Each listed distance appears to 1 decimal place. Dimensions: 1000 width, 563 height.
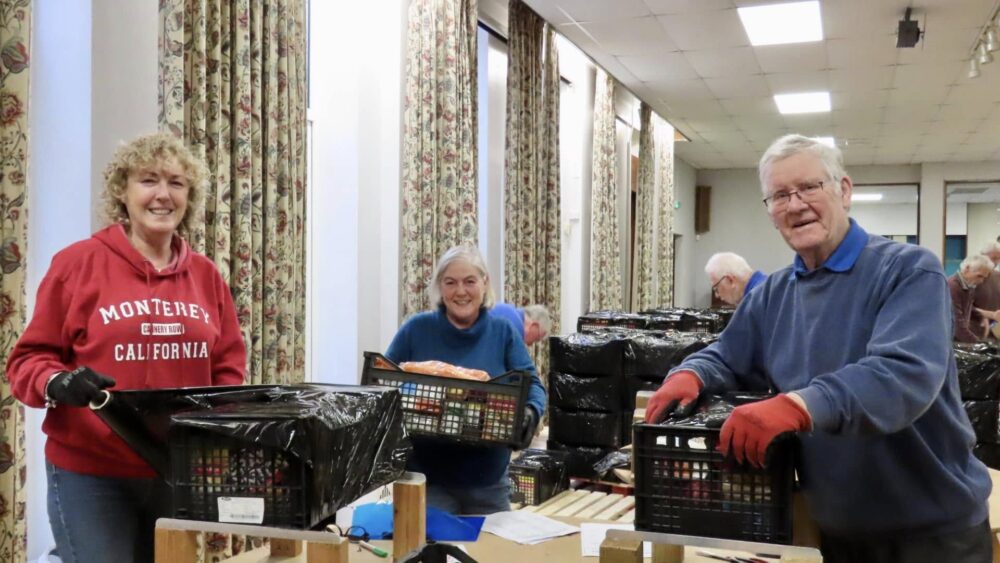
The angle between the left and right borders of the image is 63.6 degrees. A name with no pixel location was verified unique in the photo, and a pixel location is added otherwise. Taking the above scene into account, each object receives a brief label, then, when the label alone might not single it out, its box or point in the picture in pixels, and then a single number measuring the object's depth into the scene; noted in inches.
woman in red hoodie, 69.2
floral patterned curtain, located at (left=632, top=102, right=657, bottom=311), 383.9
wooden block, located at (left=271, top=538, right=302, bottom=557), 64.4
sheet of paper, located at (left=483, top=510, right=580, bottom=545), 75.5
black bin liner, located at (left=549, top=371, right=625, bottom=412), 162.7
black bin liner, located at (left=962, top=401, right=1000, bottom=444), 131.9
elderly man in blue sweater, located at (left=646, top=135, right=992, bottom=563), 51.2
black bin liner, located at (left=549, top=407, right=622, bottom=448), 162.2
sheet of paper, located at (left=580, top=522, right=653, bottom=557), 71.9
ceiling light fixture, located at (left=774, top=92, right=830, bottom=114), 339.0
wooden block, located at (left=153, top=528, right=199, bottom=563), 53.7
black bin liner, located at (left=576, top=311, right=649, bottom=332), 212.2
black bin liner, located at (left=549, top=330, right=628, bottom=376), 162.6
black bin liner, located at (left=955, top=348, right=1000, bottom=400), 130.9
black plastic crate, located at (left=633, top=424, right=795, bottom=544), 53.2
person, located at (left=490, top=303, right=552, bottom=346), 148.5
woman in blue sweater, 95.7
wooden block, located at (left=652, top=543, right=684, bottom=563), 64.8
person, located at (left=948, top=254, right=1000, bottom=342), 265.3
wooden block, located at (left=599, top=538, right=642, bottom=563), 52.4
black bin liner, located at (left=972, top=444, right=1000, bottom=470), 131.2
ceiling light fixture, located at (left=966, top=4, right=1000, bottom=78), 230.8
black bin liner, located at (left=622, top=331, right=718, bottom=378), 159.0
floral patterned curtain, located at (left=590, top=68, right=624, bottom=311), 317.7
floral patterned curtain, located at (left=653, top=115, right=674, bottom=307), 414.9
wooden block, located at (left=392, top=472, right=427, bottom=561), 64.4
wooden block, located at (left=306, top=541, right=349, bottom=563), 52.7
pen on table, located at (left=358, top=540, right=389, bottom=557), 70.8
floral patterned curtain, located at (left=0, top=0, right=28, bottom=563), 89.7
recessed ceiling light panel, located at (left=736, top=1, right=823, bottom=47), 228.8
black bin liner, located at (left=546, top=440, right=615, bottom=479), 141.2
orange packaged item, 84.9
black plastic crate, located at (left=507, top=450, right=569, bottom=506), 126.1
